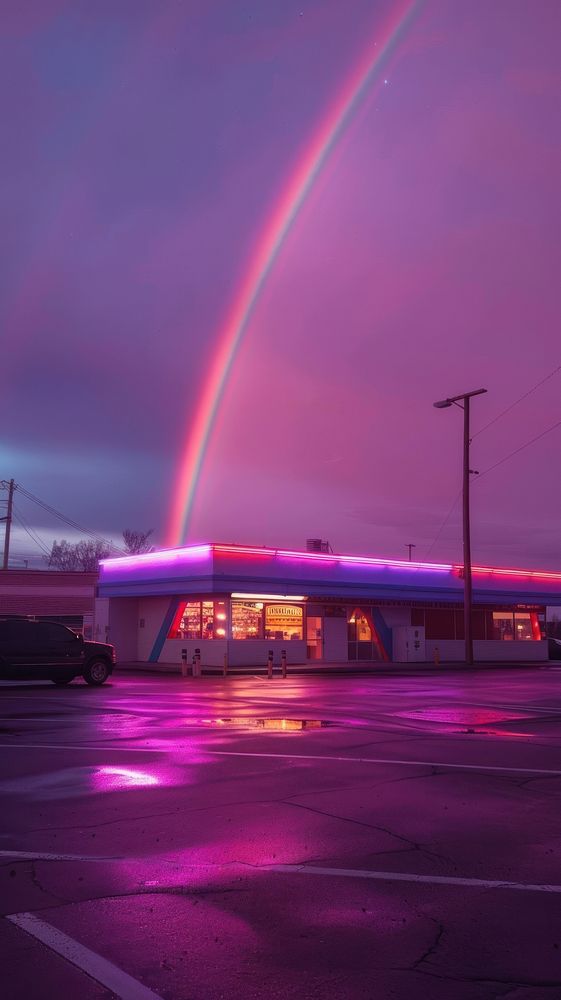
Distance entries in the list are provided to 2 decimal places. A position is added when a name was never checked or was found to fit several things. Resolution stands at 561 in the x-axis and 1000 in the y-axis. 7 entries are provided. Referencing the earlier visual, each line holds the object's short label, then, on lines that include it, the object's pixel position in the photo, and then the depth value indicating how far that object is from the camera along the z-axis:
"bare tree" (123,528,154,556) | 100.74
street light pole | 39.56
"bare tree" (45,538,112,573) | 106.19
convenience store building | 38.47
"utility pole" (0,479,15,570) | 63.83
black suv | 24.45
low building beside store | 59.28
